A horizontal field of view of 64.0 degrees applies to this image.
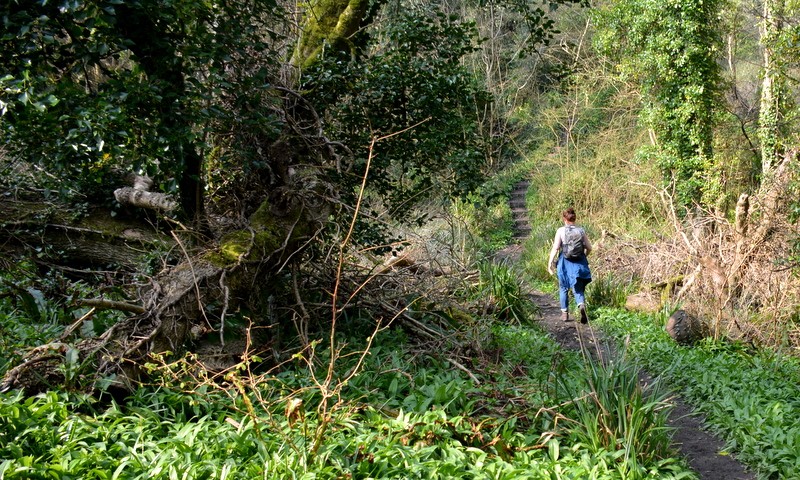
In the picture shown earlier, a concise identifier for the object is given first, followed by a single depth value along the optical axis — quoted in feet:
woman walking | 30.63
